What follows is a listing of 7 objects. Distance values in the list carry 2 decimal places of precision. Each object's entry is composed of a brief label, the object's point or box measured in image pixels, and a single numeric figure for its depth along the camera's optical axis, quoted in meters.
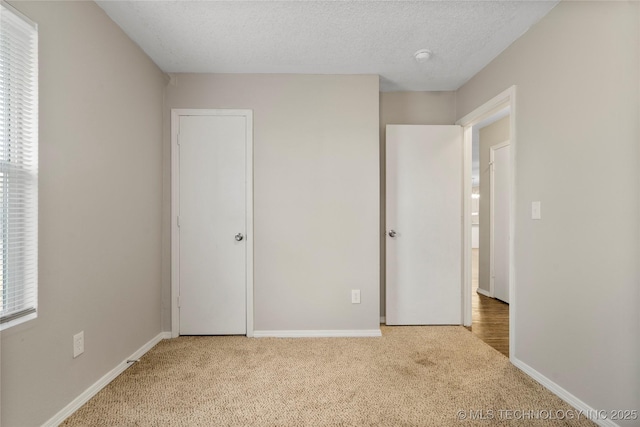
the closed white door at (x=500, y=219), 3.93
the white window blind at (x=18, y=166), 1.35
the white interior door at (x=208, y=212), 2.75
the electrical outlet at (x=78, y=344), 1.70
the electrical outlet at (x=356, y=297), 2.79
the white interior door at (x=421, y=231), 3.02
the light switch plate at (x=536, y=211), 1.97
